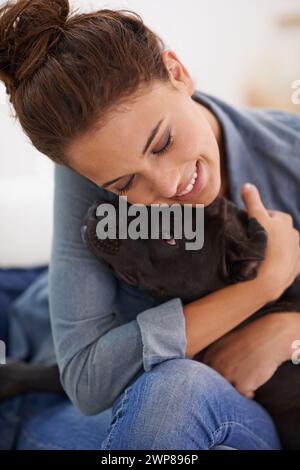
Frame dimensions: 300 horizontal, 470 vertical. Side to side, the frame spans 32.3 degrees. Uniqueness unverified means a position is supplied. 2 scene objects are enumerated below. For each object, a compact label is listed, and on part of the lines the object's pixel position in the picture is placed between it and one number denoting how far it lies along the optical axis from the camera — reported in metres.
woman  0.78
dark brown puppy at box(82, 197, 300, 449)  0.89
